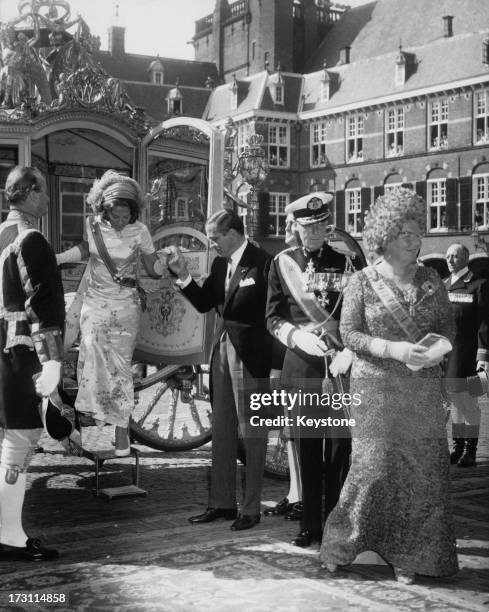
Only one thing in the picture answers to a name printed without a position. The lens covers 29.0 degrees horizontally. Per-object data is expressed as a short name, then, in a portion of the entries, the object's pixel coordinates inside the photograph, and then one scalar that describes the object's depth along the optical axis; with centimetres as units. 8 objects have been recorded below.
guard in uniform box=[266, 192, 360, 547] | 487
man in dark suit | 551
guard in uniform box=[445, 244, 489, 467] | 812
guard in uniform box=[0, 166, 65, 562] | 468
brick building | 3719
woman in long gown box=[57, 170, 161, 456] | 609
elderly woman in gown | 422
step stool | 607
